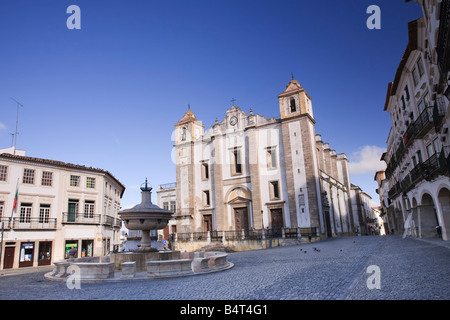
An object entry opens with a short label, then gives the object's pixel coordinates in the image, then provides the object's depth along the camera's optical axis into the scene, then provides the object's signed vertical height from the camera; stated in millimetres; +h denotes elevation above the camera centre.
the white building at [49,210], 23141 +2016
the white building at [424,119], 12914 +5274
